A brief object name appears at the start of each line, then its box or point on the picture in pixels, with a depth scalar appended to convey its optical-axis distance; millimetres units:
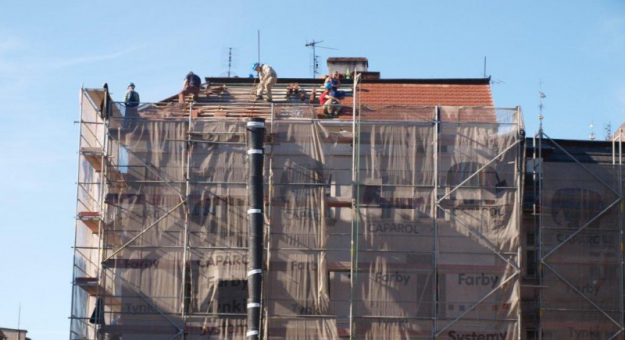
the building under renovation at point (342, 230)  34719
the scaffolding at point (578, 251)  35188
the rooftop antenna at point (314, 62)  49394
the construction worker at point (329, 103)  37688
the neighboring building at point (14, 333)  60491
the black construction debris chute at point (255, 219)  34062
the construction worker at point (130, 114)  36062
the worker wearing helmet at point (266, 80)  39625
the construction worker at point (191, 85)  40000
